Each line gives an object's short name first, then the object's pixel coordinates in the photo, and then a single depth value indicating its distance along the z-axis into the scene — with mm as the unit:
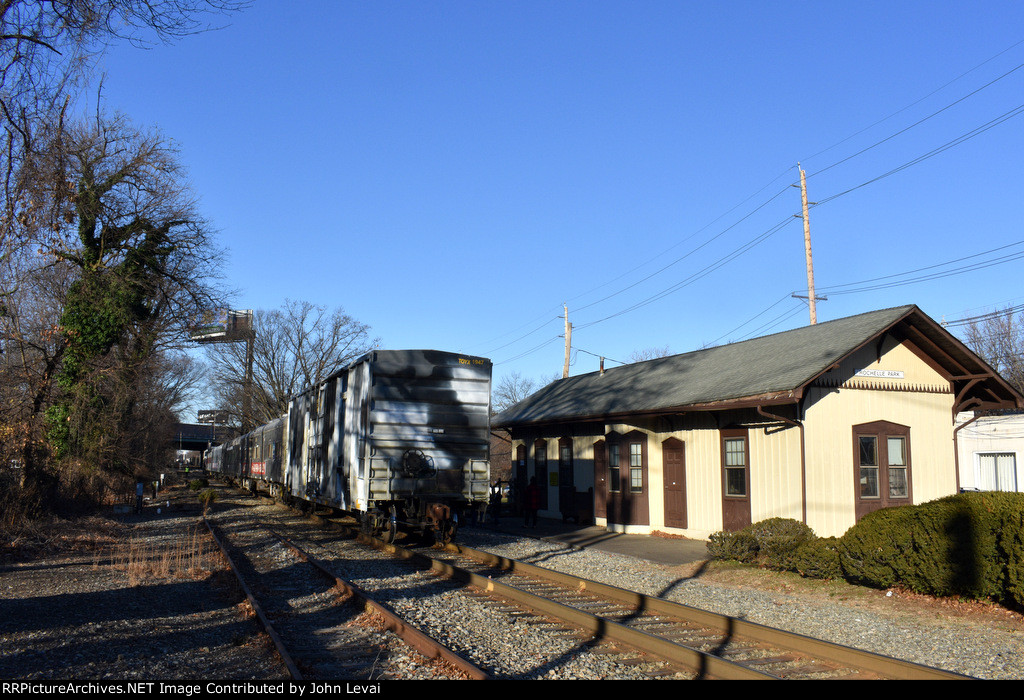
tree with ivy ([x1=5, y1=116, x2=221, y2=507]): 23141
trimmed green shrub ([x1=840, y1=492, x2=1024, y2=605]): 9742
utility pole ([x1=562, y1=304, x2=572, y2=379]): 38625
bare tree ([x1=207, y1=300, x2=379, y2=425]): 63438
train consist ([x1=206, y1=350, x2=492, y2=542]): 14703
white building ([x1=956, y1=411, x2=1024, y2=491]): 26359
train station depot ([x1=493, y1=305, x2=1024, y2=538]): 15562
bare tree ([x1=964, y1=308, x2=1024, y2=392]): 48906
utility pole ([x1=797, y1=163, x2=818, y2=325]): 26797
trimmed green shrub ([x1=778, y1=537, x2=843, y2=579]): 12188
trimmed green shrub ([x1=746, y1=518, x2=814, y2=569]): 13148
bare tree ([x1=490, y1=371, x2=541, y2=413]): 72500
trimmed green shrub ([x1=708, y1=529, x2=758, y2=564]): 13727
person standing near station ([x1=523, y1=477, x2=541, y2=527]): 21000
